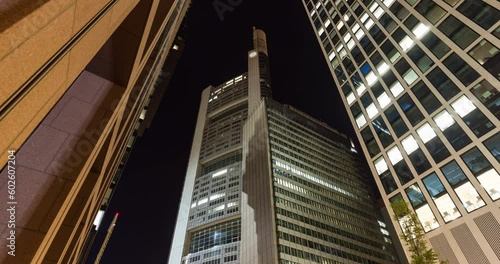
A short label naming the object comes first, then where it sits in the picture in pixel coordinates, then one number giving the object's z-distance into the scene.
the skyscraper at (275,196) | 74.38
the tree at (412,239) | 16.22
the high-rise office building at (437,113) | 19.80
